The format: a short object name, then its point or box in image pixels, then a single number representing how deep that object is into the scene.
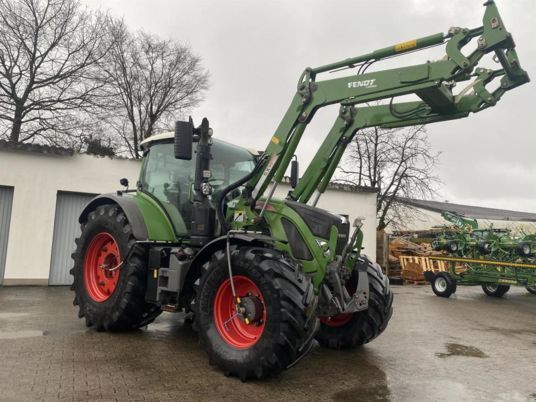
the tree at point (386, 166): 20.88
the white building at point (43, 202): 10.66
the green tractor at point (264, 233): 4.16
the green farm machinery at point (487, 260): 12.52
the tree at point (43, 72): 18.98
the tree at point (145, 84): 23.62
